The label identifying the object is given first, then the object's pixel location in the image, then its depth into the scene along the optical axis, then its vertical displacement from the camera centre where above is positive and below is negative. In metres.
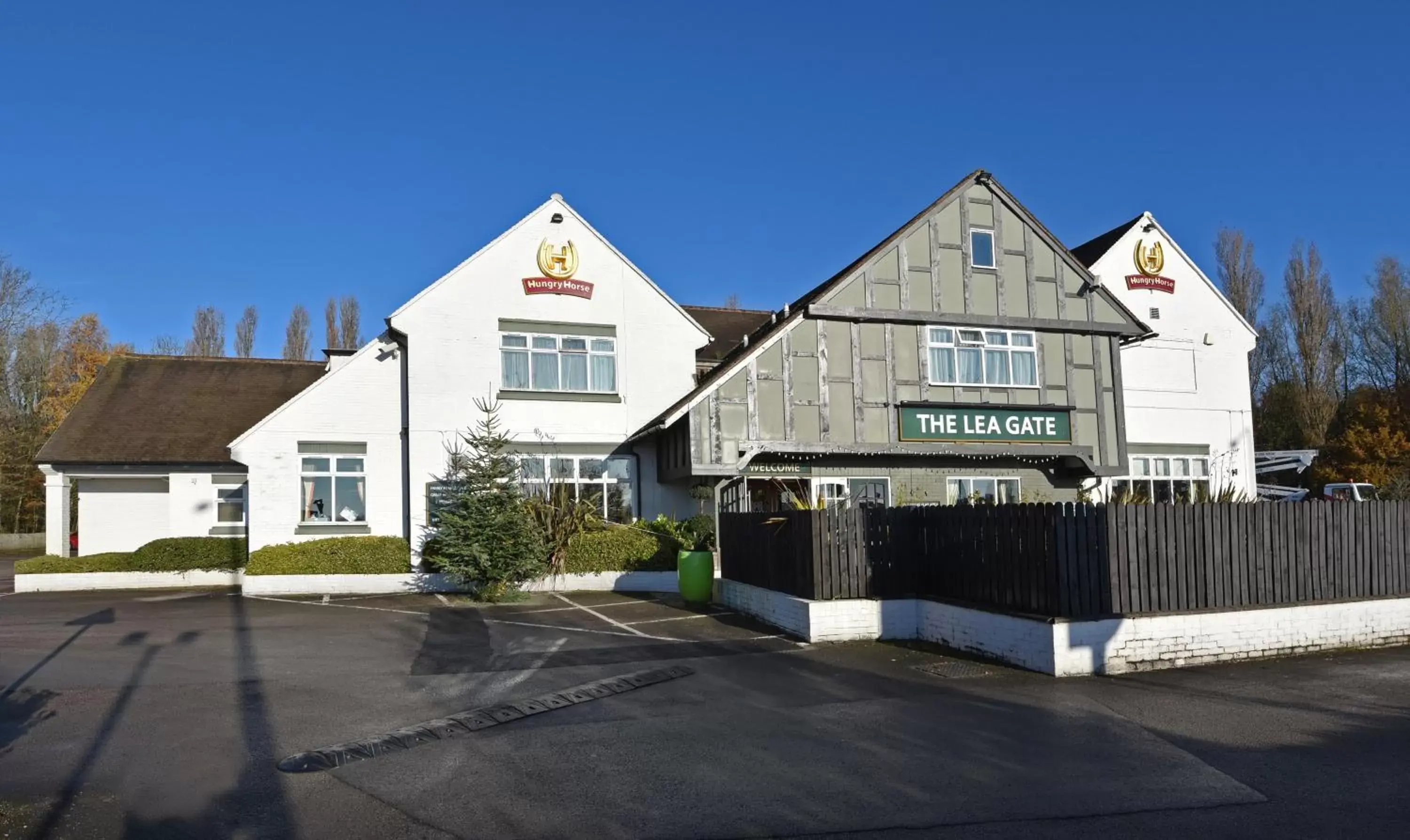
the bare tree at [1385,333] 45.34 +5.90
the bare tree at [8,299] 40.12 +8.08
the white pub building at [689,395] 19.97 +1.70
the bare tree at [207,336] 60.22 +9.60
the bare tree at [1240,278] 48.84 +9.23
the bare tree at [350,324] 56.28 +9.54
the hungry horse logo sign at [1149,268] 26.41 +5.31
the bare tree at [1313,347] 43.53 +5.18
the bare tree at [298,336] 58.91 +9.22
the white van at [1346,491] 34.84 -1.30
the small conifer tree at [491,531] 17.70 -0.93
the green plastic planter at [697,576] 16.86 -1.76
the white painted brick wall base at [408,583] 19.38 -2.08
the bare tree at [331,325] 57.12 +9.55
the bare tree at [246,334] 60.28 +9.67
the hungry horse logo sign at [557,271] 21.61 +4.67
